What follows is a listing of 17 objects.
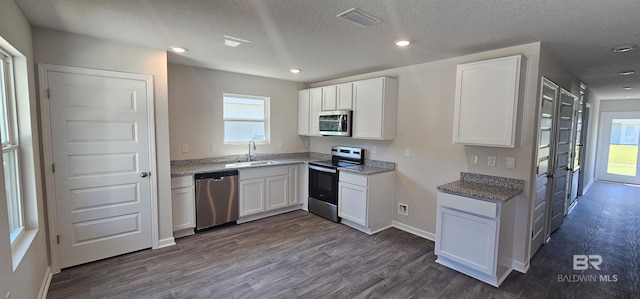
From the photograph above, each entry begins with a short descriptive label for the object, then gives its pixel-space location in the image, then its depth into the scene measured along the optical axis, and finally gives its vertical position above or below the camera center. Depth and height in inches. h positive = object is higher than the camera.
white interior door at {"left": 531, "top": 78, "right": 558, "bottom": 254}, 115.1 -12.2
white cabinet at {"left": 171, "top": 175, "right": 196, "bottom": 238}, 140.4 -39.2
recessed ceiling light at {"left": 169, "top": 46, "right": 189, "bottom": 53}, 120.2 +33.7
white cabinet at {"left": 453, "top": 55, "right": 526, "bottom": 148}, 104.7 +11.6
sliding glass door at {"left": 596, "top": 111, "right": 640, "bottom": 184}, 278.7 -14.2
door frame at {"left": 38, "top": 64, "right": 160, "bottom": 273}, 101.0 -4.2
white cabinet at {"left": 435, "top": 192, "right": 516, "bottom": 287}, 103.1 -40.5
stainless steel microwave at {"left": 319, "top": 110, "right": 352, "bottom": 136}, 167.9 +4.0
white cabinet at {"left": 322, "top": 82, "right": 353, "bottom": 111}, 168.7 +20.1
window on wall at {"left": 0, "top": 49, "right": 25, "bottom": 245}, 79.6 -6.2
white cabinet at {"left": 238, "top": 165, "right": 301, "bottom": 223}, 165.2 -38.4
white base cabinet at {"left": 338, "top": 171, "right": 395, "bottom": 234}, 150.9 -38.7
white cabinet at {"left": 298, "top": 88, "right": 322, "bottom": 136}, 191.5 +12.9
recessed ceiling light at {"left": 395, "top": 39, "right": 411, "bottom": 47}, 105.3 +33.2
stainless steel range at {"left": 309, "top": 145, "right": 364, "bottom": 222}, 169.2 -31.2
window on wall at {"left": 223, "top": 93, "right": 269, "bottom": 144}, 181.5 +6.5
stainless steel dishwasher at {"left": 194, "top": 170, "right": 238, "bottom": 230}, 148.4 -37.8
